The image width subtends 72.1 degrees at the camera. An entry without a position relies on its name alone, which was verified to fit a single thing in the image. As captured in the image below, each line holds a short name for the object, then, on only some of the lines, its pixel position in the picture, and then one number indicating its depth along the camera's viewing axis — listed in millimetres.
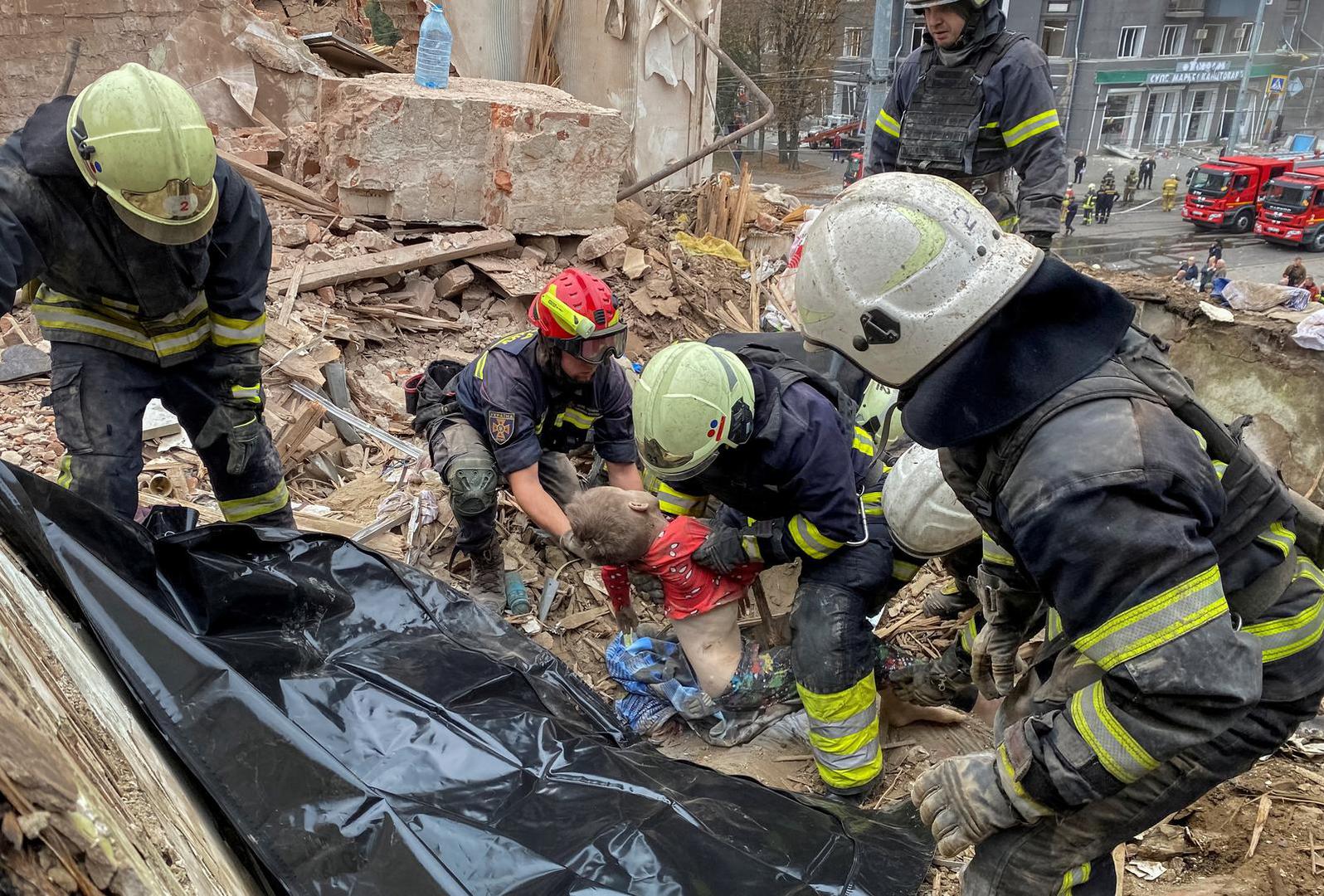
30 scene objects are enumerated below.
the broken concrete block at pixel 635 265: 7141
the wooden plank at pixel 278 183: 7000
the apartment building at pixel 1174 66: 30188
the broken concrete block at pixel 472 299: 6797
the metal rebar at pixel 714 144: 8109
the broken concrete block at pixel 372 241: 6660
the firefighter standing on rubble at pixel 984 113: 4863
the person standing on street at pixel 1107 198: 26688
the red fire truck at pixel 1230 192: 24688
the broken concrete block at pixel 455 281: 6664
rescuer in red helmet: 4117
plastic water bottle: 6918
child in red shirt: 3461
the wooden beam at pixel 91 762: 1273
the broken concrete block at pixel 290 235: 6539
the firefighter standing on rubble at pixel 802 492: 3174
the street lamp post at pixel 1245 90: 32938
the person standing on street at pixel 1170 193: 28453
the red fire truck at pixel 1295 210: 22859
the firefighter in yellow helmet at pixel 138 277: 3020
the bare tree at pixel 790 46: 28969
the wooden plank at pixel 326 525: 4414
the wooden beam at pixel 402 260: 6199
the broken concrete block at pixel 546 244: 7176
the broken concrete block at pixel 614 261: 7168
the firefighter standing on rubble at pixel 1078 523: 1689
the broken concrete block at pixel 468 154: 6613
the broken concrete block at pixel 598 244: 7117
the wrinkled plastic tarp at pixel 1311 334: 6094
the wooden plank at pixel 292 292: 5762
